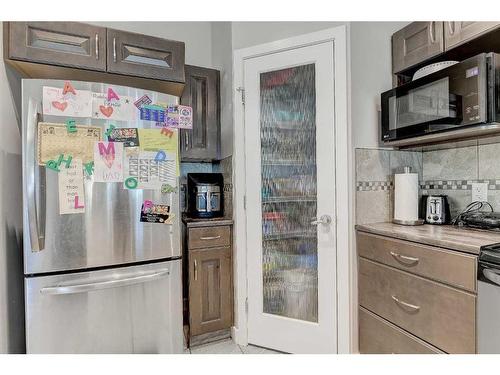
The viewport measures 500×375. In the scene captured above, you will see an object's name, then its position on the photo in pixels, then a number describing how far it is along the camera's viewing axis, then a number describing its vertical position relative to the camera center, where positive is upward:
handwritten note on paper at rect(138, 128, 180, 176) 1.52 +0.24
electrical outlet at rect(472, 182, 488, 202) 1.73 -0.07
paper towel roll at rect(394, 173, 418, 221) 1.83 -0.10
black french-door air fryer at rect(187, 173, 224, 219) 2.28 -0.10
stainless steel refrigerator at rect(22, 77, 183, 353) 1.33 -0.41
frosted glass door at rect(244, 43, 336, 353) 1.83 -0.12
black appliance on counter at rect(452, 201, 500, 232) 1.52 -0.21
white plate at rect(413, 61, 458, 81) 1.64 +0.66
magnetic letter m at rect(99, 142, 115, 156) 1.43 +0.18
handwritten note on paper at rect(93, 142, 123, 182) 1.42 +0.11
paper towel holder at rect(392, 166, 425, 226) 1.81 -0.26
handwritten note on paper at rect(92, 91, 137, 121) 1.43 +0.39
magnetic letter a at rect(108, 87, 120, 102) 1.45 +0.46
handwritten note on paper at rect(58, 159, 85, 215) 1.36 -0.02
